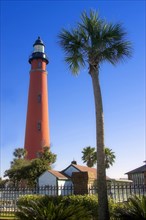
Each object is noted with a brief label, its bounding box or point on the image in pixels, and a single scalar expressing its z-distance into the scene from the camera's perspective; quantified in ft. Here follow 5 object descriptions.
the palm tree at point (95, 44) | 41.65
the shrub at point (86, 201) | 40.15
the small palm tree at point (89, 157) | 181.16
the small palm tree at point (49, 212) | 30.32
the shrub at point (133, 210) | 31.20
